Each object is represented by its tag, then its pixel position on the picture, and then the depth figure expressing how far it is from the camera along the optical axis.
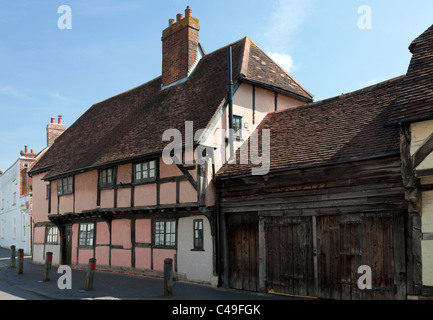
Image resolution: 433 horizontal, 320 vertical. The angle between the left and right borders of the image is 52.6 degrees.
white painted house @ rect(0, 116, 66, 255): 30.48
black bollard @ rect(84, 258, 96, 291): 12.41
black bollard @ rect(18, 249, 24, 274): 16.50
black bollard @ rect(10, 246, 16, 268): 19.33
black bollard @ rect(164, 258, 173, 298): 11.11
